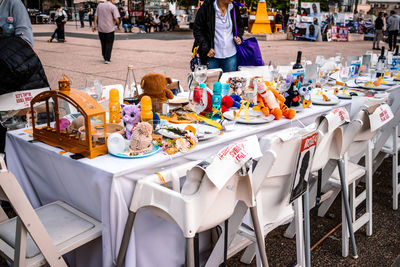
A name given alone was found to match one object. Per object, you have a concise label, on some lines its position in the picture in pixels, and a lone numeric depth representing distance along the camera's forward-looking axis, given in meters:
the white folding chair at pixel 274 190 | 1.63
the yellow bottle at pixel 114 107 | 2.27
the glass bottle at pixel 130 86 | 2.62
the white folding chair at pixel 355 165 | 2.29
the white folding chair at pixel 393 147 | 3.18
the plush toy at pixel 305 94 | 2.81
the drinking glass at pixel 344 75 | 3.94
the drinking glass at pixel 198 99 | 2.44
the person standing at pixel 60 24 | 14.09
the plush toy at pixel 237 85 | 3.04
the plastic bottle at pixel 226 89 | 2.86
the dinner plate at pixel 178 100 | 2.74
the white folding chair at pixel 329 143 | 1.99
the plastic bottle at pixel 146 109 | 2.00
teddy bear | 2.30
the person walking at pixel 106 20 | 8.97
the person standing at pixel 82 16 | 26.14
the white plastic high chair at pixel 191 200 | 1.45
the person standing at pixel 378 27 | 16.66
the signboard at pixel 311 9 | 20.72
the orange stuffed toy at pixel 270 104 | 2.45
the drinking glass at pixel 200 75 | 2.78
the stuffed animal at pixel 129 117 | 1.99
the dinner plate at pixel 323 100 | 3.01
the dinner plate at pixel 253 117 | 2.38
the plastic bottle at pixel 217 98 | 2.41
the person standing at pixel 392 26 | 15.64
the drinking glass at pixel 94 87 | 2.45
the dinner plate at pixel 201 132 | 2.02
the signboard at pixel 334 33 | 20.95
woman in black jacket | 4.23
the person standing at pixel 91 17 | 28.24
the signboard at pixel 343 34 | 21.12
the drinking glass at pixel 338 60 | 4.70
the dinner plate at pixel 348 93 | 3.29
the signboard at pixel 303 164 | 1.78
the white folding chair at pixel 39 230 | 1.48
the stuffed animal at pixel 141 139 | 1.81
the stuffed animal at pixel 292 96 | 2.74
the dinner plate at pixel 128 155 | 1.78
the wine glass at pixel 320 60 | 4.58
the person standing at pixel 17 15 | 3.49
